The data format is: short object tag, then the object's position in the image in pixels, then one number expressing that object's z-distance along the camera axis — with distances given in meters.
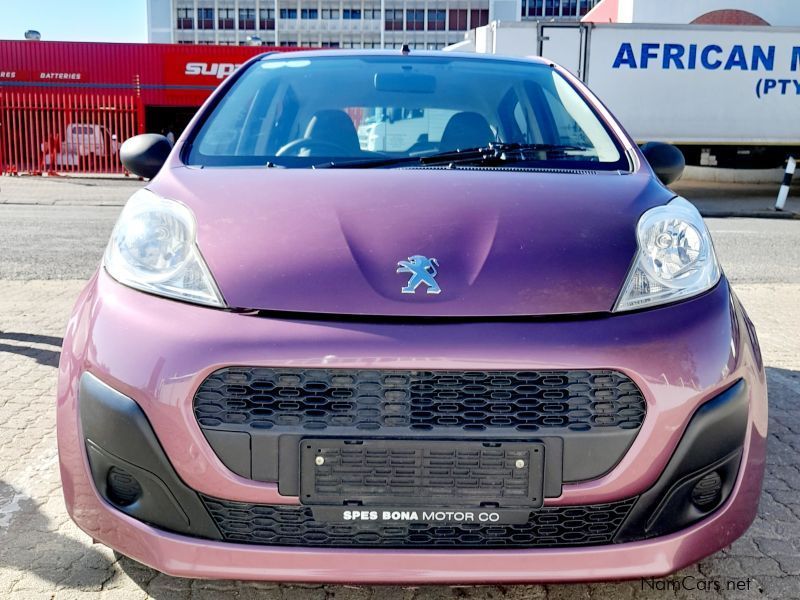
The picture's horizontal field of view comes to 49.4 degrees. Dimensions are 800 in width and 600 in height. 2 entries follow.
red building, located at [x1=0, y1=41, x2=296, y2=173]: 18.16
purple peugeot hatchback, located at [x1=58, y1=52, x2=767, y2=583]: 1.81
